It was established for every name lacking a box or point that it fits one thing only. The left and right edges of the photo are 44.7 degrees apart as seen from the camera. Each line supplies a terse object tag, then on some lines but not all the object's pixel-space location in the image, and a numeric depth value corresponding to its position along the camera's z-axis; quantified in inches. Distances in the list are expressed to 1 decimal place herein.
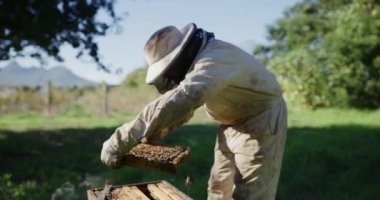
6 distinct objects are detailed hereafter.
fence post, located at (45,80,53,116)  572.1
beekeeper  93.4
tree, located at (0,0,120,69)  310.7
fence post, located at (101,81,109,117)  581.3
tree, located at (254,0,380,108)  481.4
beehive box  112.7
